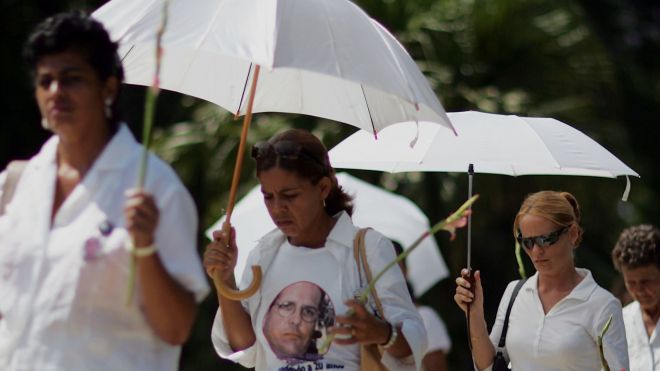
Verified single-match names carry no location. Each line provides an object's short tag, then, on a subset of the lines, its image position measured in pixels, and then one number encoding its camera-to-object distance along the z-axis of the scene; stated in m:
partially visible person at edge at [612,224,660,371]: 12.61
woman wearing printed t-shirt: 9.34
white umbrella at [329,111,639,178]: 11.23
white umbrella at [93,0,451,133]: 8.84
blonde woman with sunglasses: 10.88
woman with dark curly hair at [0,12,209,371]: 7.08
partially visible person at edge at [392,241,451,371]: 16.06
